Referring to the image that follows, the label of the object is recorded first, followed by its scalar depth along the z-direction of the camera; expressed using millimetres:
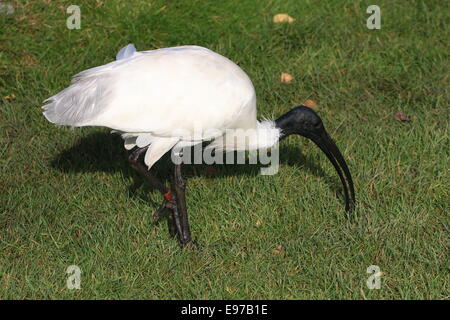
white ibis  4691
